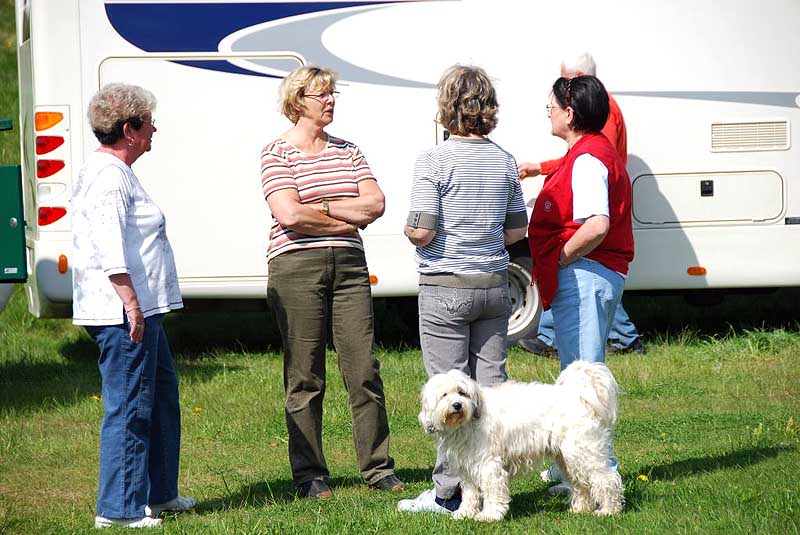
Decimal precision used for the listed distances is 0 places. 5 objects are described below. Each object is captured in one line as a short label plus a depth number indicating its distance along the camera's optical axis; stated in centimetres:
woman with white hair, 882
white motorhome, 1658
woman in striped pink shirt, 993
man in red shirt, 1588
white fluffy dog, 895
